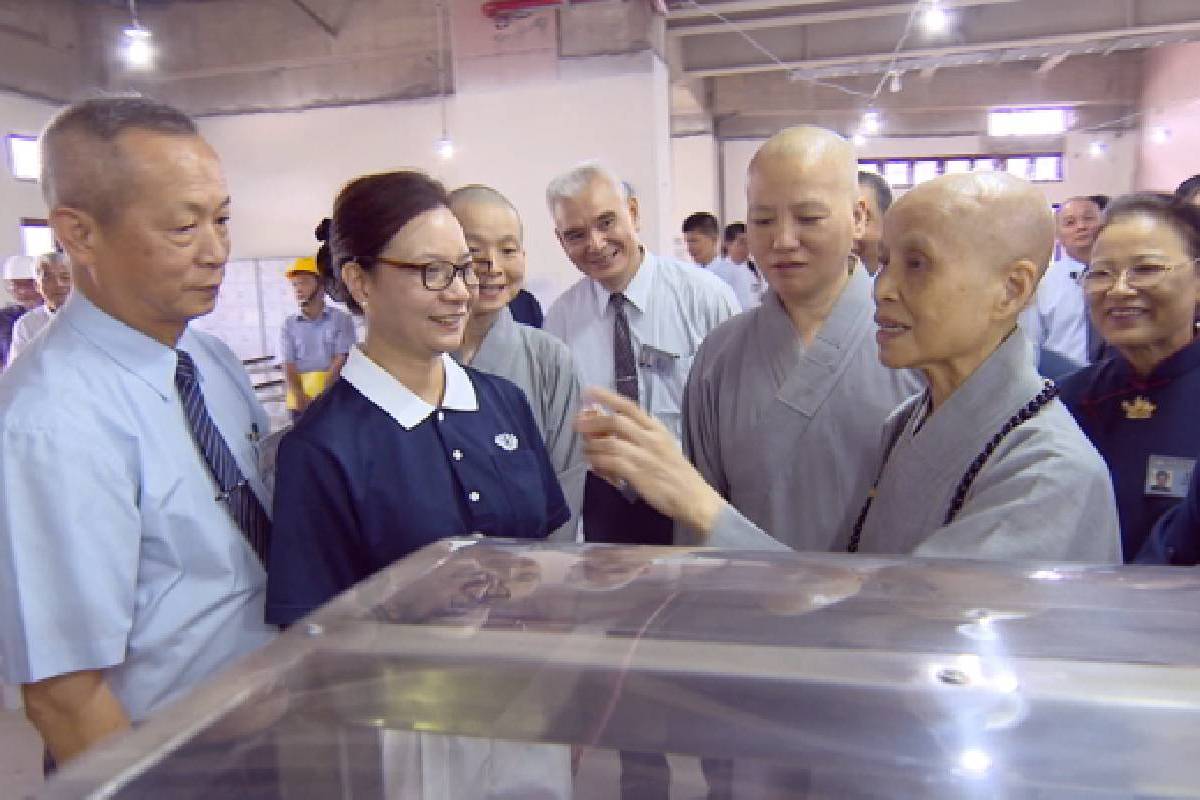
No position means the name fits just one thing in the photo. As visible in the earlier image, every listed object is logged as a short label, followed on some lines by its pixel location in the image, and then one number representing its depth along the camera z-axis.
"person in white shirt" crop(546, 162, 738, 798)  2.34
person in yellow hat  5.66
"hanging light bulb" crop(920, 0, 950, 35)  5.31
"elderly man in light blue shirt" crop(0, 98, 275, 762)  0.99
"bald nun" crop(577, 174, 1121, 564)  0.94
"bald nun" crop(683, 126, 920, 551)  1.48
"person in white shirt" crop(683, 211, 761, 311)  6.25
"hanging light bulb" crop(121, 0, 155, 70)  5.24
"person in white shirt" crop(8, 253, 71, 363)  4.12
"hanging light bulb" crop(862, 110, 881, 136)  8.57
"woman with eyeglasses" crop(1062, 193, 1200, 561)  1.62
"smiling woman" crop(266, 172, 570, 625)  1.15
